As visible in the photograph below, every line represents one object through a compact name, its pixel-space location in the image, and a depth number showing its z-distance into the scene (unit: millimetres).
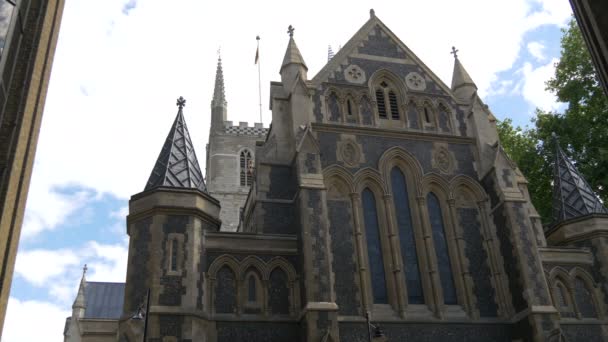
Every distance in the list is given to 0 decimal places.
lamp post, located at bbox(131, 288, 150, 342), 12696
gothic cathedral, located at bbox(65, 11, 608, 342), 16766
